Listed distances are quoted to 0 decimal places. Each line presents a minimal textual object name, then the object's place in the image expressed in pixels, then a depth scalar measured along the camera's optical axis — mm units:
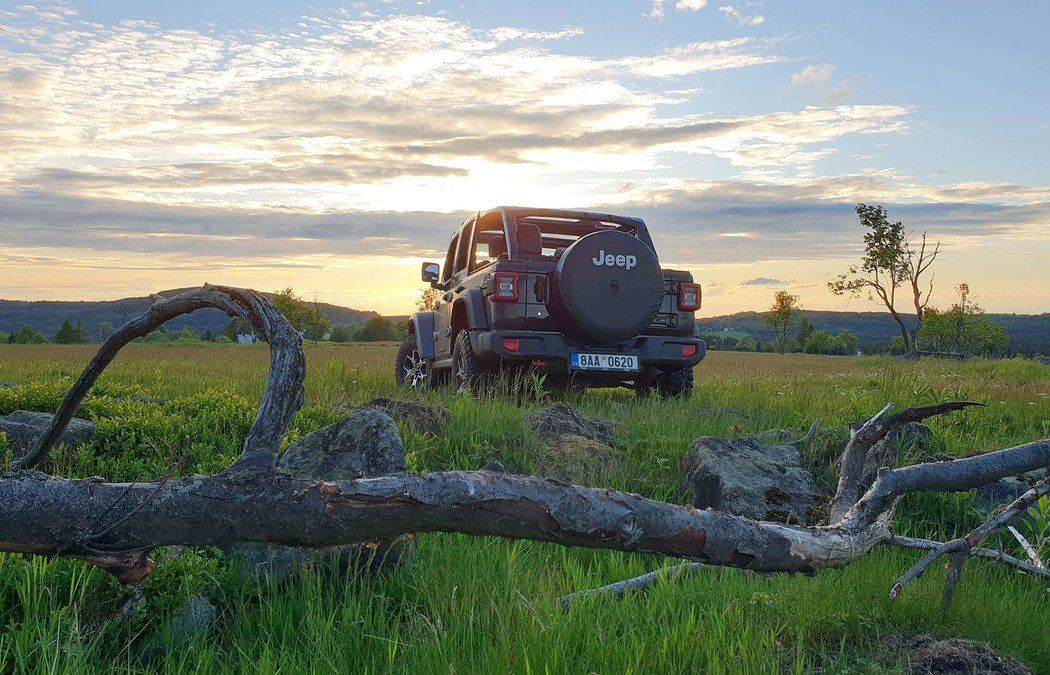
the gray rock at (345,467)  3592
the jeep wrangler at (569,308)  8578
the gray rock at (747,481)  5164
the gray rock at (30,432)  5980
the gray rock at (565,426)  6664
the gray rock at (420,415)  6734
